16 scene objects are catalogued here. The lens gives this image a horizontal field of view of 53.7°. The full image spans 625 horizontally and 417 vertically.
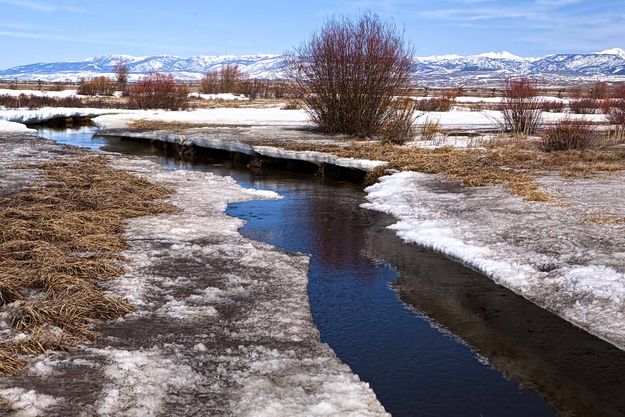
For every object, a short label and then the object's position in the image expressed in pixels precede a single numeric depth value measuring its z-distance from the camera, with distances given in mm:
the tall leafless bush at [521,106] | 23344
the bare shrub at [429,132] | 21989
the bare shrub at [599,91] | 41069
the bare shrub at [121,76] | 61844
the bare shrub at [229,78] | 69344
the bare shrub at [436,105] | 39406
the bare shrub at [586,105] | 34719
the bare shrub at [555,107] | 35962
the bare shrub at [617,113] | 24428
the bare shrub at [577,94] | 36856
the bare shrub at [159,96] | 39438
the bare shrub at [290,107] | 39669
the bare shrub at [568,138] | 18109
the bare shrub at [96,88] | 55219
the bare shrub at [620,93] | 25844
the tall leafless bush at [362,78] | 21453
